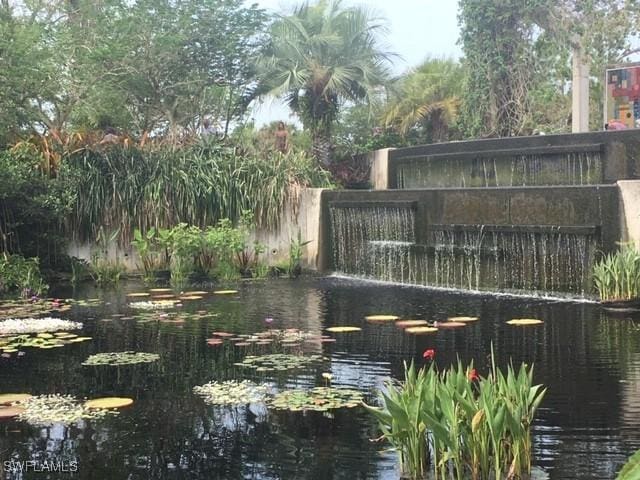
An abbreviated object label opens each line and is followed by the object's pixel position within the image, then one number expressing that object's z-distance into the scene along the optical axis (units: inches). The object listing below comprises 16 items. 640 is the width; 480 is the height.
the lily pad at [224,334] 258.8
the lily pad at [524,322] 265.0
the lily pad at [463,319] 273.9
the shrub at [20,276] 394.9
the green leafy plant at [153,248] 458.2
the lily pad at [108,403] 172.2
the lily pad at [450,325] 262.4
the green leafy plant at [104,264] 455.5
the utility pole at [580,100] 614.2
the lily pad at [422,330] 253.1
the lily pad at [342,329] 264.0
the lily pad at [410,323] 267.9
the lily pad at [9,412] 165.5
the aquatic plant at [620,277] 293.6
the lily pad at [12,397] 177.5
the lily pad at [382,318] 283.4
